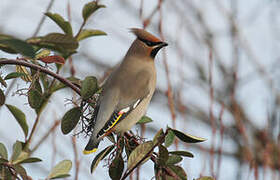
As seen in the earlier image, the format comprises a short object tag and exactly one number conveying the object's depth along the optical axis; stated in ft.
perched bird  21.01
